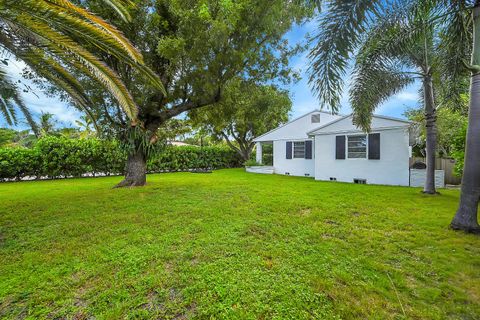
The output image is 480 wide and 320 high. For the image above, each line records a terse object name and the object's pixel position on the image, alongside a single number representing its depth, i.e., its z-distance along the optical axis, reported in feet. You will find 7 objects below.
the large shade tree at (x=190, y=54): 22.06
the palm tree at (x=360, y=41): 14.20
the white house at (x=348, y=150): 34.94
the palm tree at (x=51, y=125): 70.82
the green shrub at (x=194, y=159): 56.80
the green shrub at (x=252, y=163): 60.63
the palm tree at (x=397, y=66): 19.53
